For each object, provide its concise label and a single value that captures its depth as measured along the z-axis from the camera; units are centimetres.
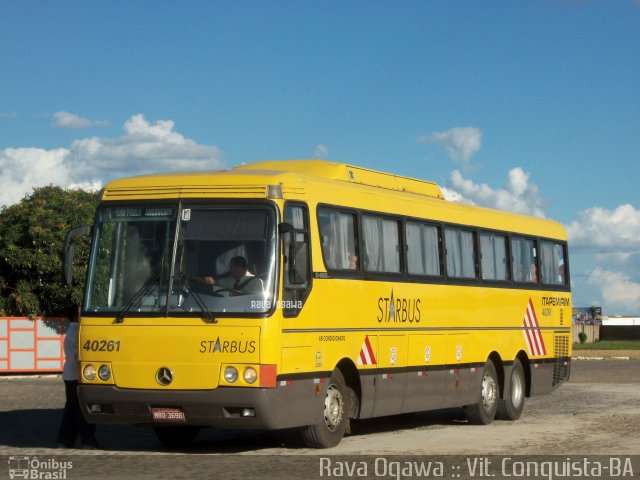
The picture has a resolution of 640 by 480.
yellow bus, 1529
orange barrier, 4309
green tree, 4356
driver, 1538
